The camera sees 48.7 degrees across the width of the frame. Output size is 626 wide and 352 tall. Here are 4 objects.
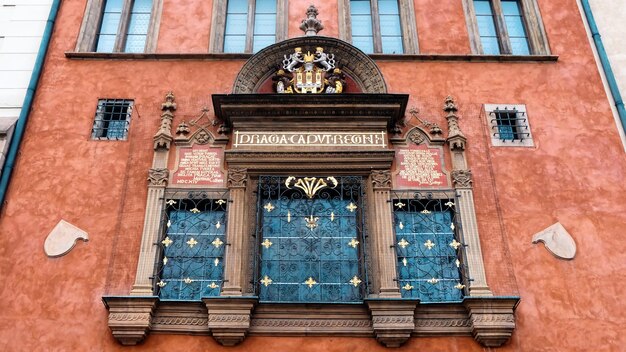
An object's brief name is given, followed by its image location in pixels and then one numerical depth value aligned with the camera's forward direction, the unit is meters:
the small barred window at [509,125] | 11.68
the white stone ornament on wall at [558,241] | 10.60
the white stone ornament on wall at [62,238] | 10.48
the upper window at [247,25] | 12.86
